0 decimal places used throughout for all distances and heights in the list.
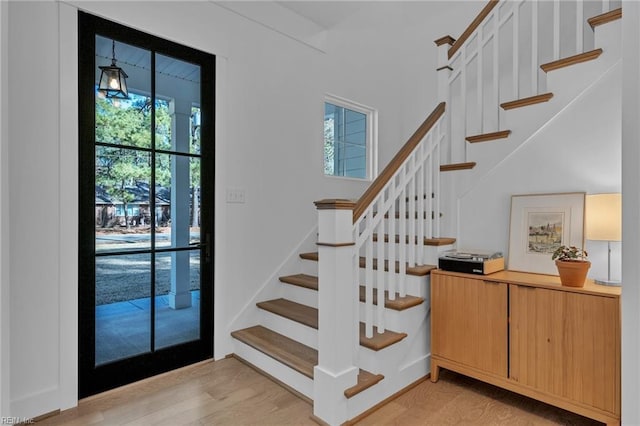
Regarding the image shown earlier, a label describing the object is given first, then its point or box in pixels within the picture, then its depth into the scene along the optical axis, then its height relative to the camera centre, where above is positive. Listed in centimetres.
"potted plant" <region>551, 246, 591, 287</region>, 179 -27
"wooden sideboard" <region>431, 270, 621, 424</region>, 167 -66
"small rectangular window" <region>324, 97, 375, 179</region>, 357 +77
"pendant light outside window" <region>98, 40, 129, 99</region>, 215 +80
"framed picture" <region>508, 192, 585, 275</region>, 206 -9
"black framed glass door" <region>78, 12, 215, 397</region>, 209 +3
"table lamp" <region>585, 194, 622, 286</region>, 178 -3
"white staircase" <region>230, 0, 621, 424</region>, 183 -17
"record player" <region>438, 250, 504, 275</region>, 210 -31
